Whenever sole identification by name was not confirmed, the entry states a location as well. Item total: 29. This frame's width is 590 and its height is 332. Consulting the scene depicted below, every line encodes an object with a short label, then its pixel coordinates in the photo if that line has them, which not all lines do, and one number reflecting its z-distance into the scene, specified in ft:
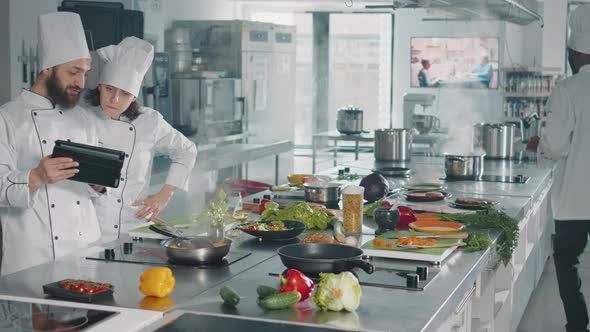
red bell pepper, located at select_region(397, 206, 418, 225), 11.37
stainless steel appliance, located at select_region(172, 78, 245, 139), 24.90
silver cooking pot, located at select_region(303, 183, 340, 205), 12.78
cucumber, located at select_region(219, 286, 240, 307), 7.07
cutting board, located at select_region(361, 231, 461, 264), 9.02
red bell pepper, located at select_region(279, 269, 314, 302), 7.32
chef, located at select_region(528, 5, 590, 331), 14.33
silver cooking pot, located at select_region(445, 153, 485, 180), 16.79
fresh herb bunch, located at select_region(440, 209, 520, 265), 10.89
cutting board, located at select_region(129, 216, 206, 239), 10.06
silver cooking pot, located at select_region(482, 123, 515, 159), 20.40
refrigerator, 27.30
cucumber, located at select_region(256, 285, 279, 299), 7.23
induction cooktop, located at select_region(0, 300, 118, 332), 6.40
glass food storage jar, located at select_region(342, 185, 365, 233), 10.66
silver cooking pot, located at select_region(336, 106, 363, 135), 29.01
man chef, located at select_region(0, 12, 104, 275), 10.27
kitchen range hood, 13.95
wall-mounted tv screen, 39.27
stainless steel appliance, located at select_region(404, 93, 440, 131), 28.57
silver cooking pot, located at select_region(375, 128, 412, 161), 19.90
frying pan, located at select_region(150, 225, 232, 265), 8.63
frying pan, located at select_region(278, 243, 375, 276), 7.97
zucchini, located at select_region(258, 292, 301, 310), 7.00
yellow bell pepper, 7.32
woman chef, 11.46
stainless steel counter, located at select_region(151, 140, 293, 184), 19.35
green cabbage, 6.98
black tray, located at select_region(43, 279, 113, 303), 7.23
